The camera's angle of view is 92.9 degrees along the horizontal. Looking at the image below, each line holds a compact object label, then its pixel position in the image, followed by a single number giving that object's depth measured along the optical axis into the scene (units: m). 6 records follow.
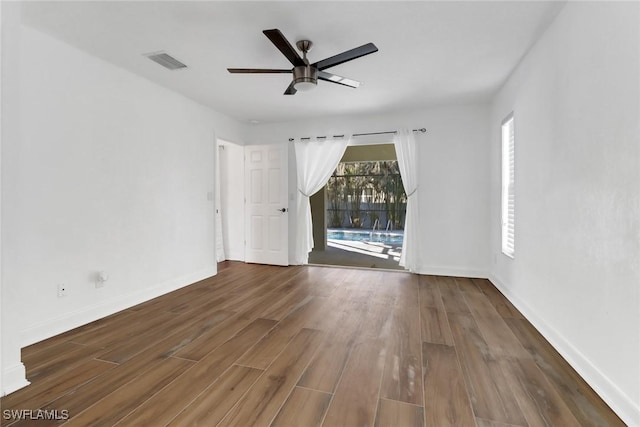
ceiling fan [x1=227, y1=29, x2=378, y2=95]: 2.31
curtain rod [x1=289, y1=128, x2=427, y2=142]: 4.64
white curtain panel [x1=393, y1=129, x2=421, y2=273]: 4.66
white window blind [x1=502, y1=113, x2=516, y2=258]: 3.48
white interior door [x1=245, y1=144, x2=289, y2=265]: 5.32
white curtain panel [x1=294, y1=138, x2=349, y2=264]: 5.09
